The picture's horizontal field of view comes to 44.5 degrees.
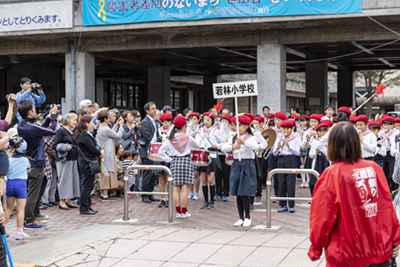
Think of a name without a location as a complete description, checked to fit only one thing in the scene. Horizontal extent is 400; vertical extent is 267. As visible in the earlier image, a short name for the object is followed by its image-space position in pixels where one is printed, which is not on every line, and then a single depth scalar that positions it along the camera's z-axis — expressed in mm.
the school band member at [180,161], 8852
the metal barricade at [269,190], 7625
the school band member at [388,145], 11438
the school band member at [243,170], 8016
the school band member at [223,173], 10820
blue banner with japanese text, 16781
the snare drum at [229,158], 9795
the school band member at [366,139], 9117
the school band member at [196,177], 10961
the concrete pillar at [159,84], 29719
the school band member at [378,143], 10719
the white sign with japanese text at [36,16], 19672
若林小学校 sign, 8609
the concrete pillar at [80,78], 21562
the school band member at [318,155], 9289
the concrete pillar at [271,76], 19297
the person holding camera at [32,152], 7965
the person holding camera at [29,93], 9469
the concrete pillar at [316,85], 28812
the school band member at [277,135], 10829
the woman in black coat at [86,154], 9414
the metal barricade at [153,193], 8398
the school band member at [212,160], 10039
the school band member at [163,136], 9898
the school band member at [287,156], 9555
